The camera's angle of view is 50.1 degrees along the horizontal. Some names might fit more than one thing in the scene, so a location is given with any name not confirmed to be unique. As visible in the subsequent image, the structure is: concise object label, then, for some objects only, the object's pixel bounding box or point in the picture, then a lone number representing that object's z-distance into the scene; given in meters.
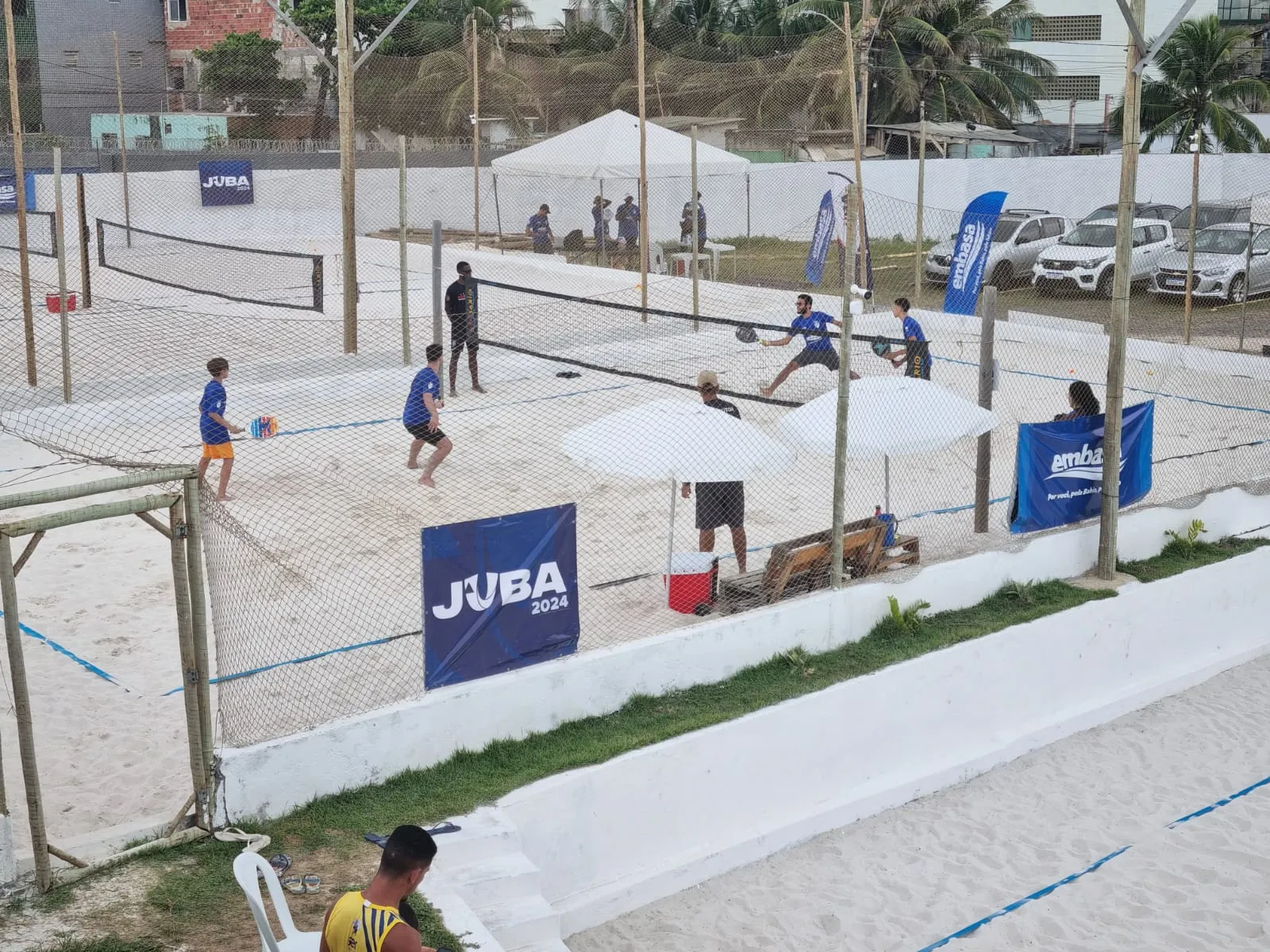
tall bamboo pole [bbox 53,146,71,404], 12.62
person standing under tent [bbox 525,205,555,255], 25.88
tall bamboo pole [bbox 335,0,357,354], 14.99
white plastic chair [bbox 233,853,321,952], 4.46
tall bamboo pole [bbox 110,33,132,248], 24.74
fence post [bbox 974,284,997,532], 10.04
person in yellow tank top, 4.38
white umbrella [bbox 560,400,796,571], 8.45
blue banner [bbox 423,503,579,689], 7.18
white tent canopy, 22.75
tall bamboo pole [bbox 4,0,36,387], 12.80
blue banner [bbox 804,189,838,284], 18.97
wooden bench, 8.80
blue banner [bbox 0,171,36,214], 25.36
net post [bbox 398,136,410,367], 14.79
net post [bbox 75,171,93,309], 17.22
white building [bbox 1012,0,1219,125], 40.31
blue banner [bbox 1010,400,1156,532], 9.82
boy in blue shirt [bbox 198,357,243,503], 10.84
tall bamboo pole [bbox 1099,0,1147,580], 9.48
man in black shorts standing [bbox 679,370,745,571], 9.54
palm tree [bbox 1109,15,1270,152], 33.16
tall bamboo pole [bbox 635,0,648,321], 18.16
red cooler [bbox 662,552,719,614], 8.93
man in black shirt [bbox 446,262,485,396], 14.74
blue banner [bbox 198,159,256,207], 27.61
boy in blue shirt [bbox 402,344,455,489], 11.74
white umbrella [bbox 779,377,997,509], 9.09
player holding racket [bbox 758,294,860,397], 14.36
